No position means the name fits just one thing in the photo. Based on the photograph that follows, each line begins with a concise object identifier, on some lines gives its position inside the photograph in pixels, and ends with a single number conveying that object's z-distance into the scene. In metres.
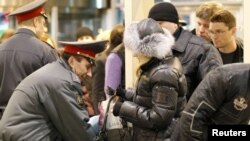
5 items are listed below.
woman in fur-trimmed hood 4.13
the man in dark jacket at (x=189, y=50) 5.00
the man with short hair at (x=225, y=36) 5.28
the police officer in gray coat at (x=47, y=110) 4.19
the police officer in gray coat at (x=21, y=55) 5.46
